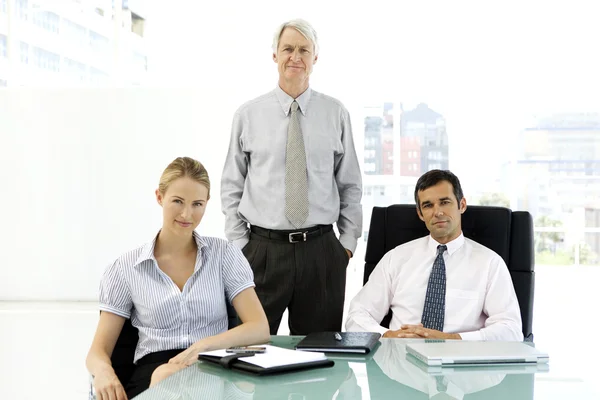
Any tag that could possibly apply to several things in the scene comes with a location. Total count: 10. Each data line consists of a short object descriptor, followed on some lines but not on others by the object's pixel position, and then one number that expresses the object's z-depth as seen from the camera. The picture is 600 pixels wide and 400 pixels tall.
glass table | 1.39
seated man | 2.40
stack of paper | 1.55
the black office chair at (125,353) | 1.96
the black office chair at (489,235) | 2.49
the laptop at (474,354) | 1.65
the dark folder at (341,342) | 1.76
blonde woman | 1.95
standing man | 2.79
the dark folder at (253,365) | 1.51
